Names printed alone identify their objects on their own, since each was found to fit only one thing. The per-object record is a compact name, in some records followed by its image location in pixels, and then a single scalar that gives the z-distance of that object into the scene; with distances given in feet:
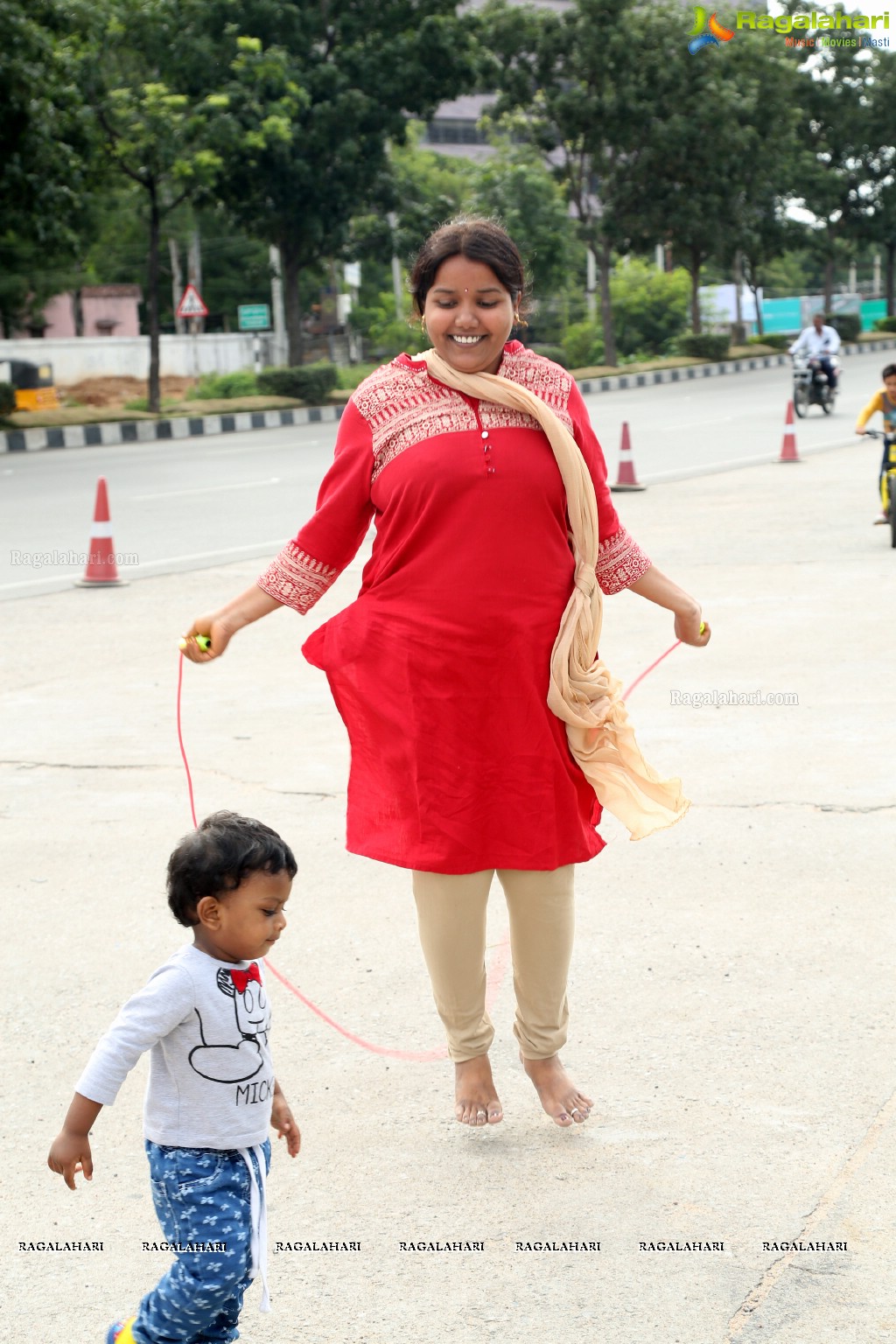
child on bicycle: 35.88
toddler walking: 7.15
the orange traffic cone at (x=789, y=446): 51.49
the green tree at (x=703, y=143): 111.75
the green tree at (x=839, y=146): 143.64
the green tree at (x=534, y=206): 128.98
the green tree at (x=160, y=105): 76.23
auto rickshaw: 84.64
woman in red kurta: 9.53
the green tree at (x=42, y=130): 65.26
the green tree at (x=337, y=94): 88.58
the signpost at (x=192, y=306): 89.66
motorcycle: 67.46
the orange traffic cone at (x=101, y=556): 30.89
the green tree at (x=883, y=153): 144.66
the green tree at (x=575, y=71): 109.19
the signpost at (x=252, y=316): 124.16
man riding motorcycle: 67.72
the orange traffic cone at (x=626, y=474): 45.03
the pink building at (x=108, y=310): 151.84
